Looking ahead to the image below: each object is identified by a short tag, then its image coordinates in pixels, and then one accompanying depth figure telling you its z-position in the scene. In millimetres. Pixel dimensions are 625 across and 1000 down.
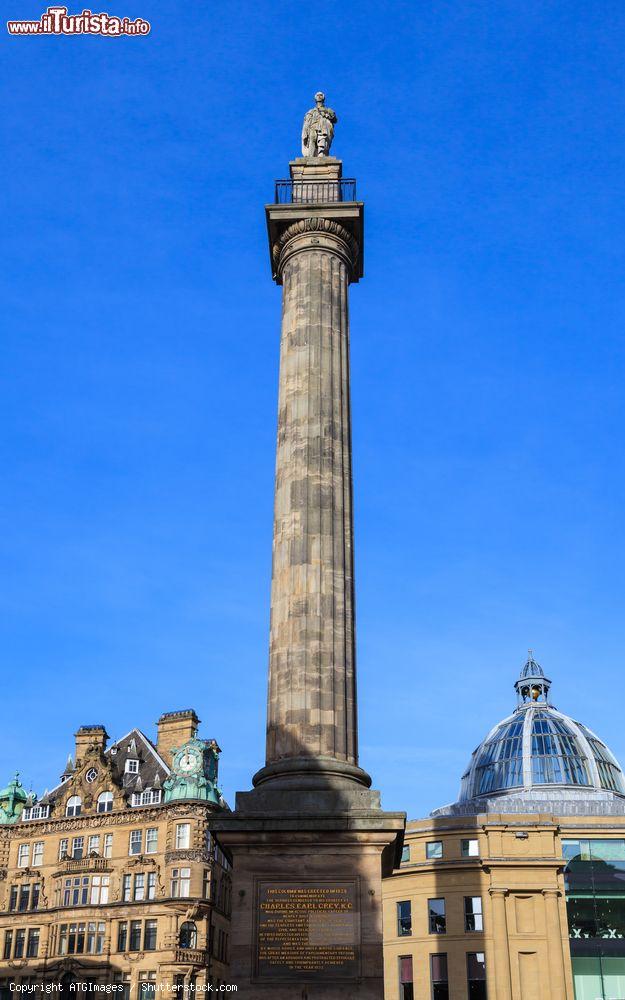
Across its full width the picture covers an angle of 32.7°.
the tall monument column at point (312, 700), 22406
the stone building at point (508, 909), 58000
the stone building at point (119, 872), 62781
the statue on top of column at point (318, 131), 34750
